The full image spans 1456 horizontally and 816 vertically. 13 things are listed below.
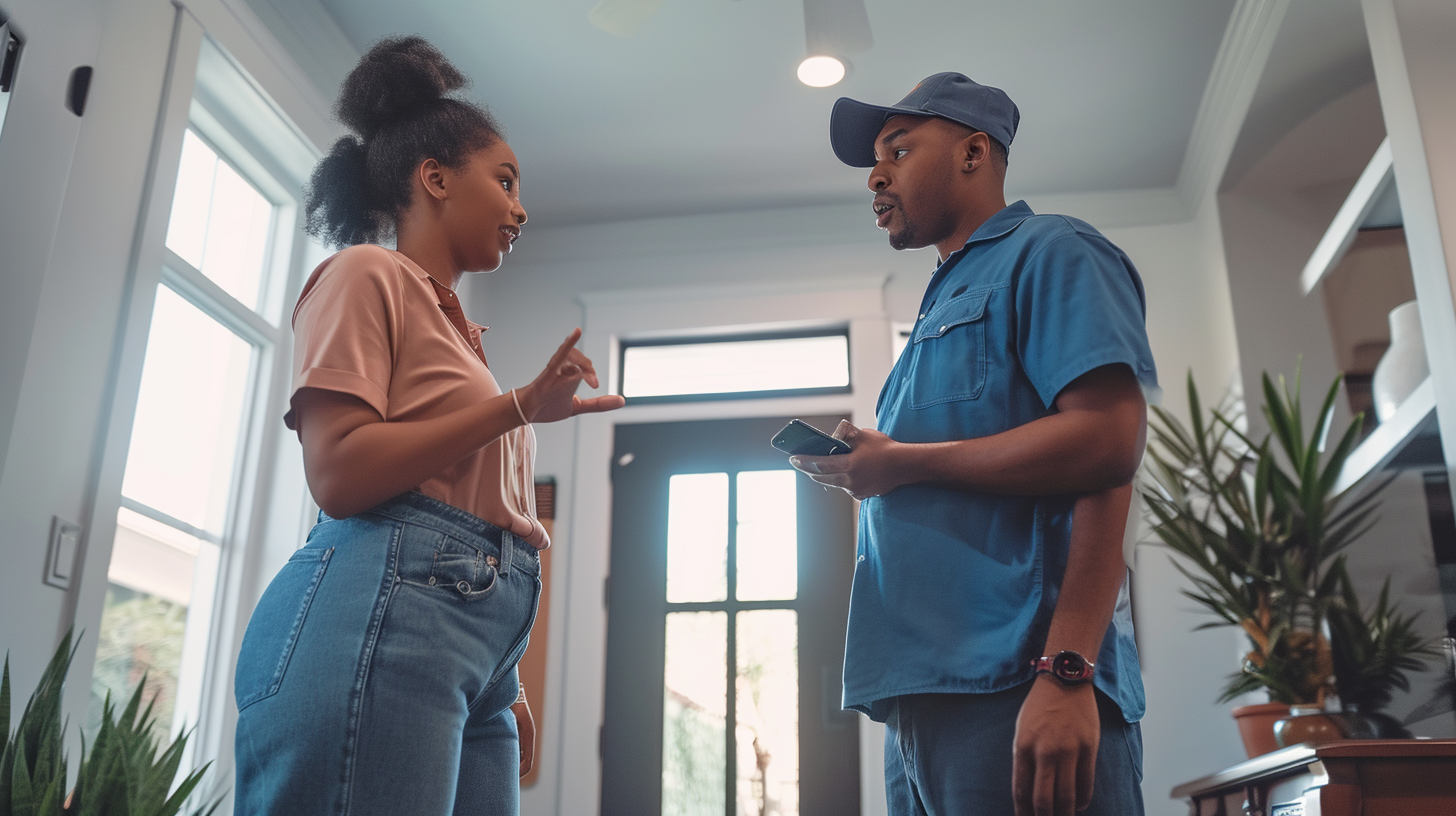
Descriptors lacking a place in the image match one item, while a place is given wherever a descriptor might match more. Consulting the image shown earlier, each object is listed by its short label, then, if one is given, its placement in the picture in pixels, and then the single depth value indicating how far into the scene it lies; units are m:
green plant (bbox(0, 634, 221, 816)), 1.46
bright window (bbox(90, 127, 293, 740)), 2.60
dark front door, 3.70
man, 0.94
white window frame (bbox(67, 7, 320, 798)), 2.45
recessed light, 3.35
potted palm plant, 2.67
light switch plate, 2.11
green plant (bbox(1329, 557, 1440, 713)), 2.58
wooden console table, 1.77
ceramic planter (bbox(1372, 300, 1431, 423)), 2.63
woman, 0.92
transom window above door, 4.23
